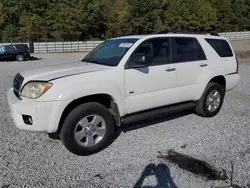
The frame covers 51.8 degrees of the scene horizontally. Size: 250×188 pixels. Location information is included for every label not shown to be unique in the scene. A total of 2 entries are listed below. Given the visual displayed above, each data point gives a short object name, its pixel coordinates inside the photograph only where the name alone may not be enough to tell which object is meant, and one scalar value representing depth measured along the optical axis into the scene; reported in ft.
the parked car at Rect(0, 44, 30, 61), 61.57
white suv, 11.25
